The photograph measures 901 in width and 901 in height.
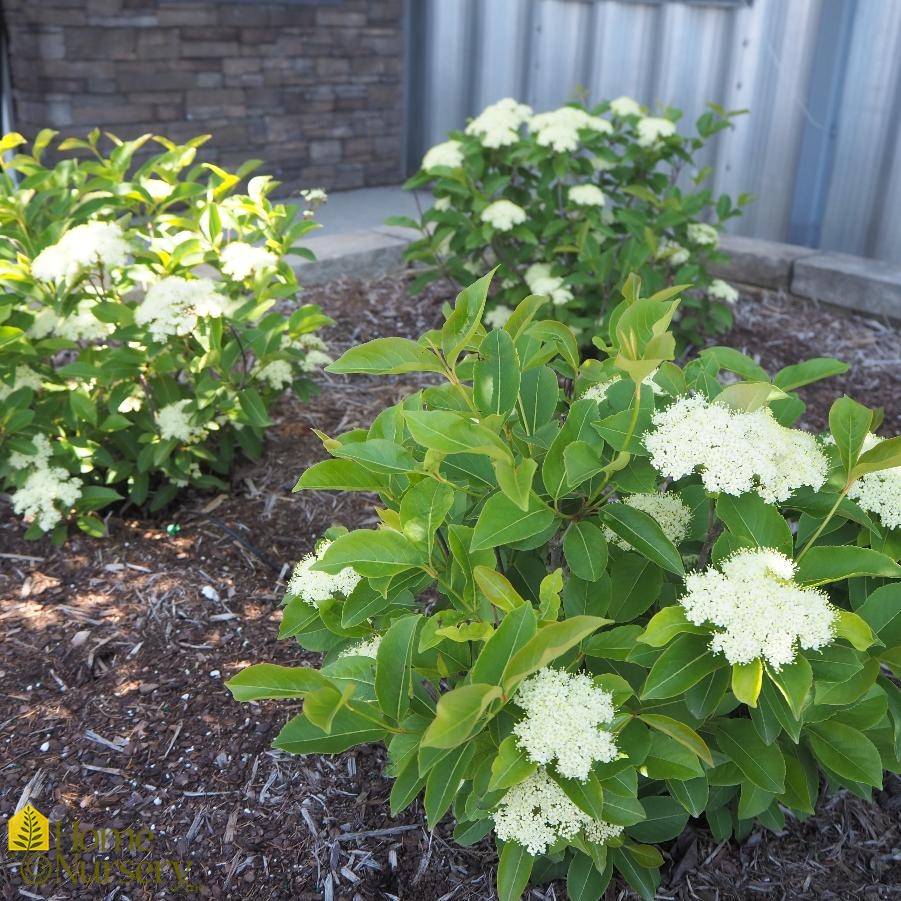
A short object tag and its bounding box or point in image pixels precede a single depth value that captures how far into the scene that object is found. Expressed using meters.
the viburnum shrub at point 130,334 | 2.37
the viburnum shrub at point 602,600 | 1.17
